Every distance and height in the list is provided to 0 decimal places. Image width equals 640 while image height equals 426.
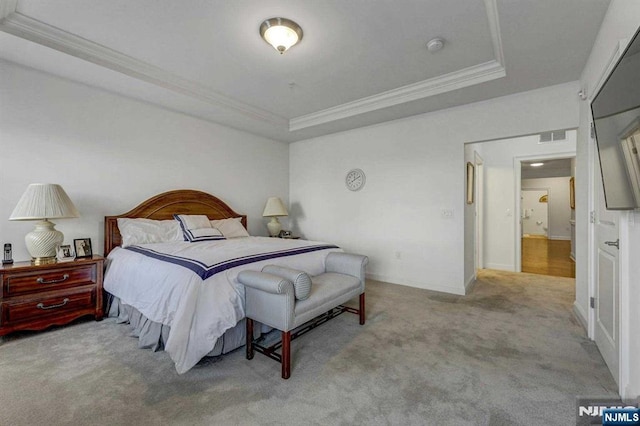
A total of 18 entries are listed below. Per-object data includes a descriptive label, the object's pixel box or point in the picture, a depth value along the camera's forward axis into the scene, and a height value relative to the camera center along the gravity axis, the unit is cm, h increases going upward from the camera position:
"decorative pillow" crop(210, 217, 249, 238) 394 -20
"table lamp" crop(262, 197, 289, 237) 473 +3
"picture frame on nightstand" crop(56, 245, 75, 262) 273 -40
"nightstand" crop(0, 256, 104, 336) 232 -73
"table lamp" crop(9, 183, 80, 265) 244 +1
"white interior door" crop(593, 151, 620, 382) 181 -51
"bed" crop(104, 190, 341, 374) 186 -56
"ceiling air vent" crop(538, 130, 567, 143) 438 +125
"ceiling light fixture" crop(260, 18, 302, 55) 219 +151
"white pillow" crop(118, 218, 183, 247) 310 -20
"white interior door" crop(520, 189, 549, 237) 1016 +3
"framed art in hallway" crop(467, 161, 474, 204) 390 +46
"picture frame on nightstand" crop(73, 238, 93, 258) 287 -35
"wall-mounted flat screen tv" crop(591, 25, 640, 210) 118 +42
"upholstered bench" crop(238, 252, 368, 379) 183 -65
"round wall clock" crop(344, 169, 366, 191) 455 +58
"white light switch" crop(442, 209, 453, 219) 371 +0
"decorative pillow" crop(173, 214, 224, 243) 338 -19
